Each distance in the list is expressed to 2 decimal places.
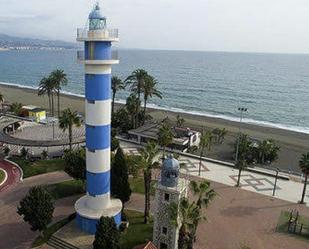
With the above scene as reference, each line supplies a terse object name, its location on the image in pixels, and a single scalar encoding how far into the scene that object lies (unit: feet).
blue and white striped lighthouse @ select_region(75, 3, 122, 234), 98.73
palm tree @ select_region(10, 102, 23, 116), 248.32
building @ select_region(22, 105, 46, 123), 239.91
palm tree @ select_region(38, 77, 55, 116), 252.01
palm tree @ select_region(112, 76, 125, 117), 235.81
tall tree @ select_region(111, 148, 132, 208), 120.06
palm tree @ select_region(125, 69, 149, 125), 220.23
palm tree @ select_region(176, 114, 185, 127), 238.17
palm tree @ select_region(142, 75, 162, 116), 221.87
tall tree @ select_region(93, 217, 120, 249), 92.53
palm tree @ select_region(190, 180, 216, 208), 93.40
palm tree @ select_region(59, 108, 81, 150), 157.17
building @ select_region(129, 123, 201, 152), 199.72
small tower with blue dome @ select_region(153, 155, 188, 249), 97.86
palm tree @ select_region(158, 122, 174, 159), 155.22
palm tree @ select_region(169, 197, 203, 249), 90.58
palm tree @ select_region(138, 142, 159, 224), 110.83
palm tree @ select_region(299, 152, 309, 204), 134.92
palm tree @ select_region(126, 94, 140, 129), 222.48
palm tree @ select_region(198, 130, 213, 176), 166.71
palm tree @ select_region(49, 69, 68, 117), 252.34
